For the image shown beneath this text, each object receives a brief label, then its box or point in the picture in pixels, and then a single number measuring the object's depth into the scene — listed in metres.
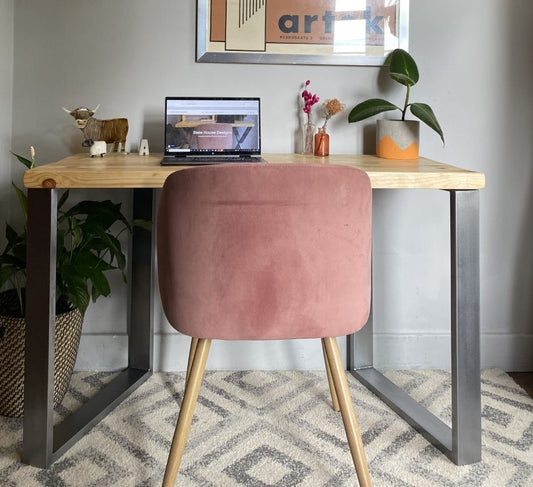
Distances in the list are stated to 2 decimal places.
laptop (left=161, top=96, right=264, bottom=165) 1.87
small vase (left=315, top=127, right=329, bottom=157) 1.99
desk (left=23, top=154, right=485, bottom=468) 1.45
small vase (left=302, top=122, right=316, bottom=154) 2.05
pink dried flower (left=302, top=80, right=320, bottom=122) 2.02
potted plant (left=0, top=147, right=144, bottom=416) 1.66
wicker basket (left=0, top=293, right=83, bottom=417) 1.70
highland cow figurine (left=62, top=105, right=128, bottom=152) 1.90
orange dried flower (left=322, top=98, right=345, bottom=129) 2.01
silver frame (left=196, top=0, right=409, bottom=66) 2.03
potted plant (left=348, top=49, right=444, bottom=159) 1.91
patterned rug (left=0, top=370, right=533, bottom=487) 1.44
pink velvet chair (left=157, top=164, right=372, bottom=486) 1.18
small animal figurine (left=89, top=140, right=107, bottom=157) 1.82
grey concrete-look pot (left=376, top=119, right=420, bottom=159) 1.92
